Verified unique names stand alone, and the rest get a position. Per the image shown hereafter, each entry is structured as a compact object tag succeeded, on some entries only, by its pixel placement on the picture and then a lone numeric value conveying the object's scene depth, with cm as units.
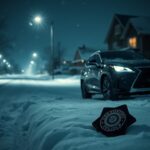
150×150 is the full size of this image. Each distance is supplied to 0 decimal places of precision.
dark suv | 844
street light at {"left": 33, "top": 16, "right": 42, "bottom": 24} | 3192
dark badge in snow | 458
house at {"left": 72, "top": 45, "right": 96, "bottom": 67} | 7181
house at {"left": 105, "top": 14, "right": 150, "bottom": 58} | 4169
